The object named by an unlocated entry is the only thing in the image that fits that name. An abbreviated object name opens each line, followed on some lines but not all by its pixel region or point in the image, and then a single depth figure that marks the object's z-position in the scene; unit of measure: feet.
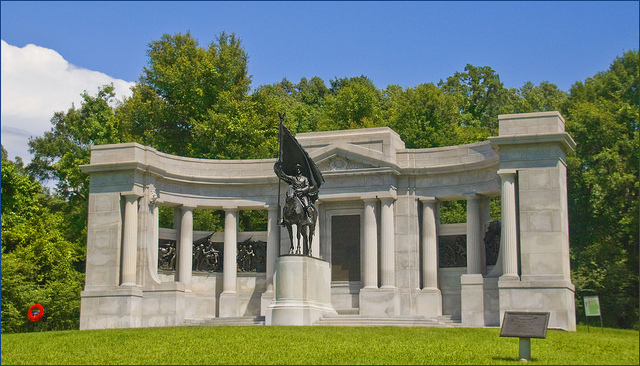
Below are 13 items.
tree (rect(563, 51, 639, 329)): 182.39
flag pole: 115.16
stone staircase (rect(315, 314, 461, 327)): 118.73
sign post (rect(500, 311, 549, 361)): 70.49
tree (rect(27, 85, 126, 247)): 199.62
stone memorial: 123.44
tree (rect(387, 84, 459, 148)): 211.82
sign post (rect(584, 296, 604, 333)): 100.07
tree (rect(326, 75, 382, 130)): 221.66
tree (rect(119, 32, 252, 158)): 202.59
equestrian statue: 116.26
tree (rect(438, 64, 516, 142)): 261.38
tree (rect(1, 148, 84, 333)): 167.73
